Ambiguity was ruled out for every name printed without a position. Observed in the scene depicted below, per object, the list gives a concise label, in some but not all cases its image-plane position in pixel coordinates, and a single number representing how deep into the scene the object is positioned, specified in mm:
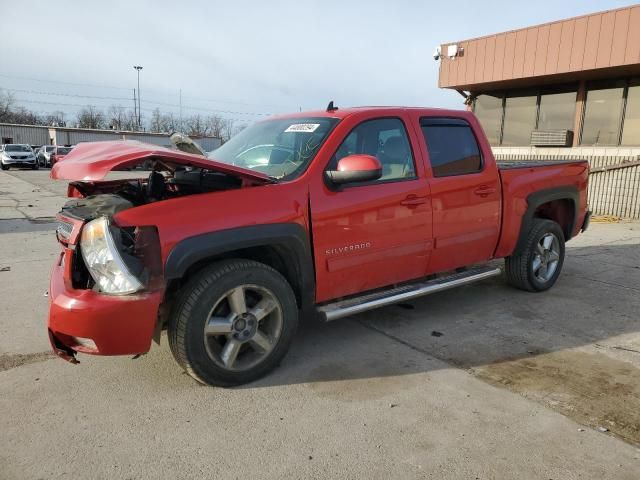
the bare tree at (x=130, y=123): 82125
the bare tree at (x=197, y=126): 85475
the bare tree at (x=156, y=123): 86625
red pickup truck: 2785
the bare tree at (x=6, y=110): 82625
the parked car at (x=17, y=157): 32312
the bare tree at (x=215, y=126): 91062
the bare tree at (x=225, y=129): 91375
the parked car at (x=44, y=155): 36844
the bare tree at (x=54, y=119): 93125
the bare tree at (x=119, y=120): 79588
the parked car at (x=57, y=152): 32906
